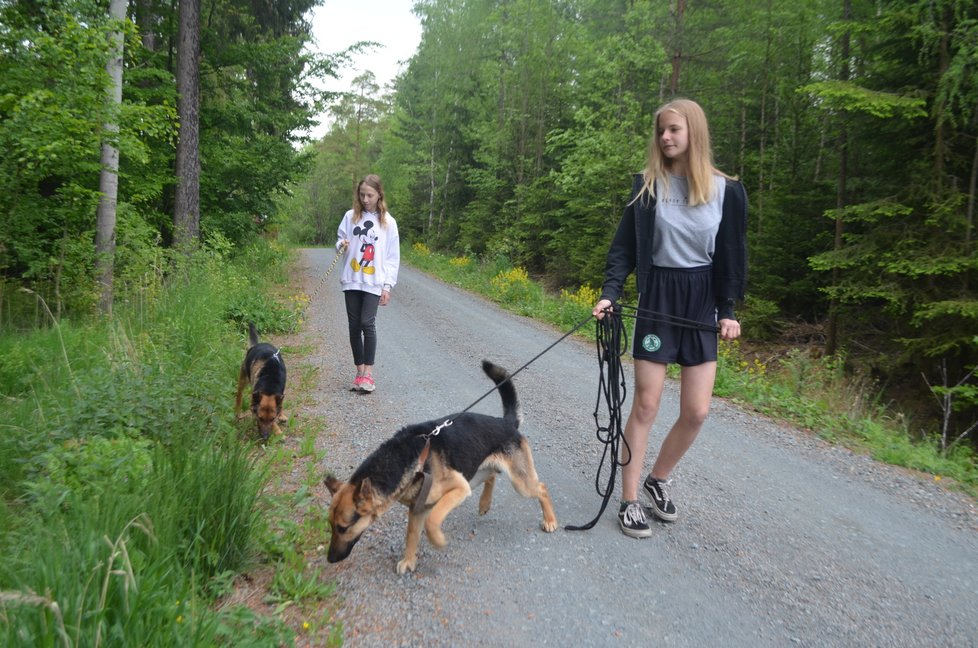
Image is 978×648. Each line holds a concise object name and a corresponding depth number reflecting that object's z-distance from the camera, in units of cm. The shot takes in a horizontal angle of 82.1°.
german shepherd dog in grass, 450
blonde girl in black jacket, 310
